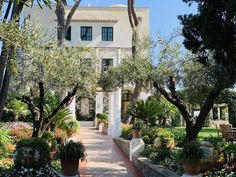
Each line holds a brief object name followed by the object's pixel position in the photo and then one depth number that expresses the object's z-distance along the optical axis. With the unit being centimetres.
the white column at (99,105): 2244
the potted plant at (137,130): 1004
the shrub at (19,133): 1101
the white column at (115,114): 1501
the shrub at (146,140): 1063
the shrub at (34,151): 616
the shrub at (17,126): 1318
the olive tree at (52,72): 738
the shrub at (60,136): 1124
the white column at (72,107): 1637
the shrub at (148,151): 901
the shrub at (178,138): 1041
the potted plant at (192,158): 536
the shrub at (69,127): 1324
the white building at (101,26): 2741
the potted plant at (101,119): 2071
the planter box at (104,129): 1844
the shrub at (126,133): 1287
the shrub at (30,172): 583
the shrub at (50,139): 983
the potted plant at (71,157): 555
